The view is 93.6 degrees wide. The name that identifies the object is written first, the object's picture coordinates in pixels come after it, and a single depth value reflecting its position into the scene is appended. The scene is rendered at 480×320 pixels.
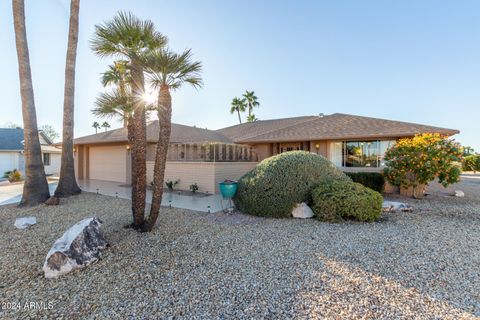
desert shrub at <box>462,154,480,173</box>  24.12
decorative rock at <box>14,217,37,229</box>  5.79
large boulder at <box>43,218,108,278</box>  3.51
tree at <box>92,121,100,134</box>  48.94
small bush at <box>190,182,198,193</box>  11.41
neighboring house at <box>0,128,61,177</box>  21.11
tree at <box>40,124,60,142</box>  64.51
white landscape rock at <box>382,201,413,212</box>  7.39
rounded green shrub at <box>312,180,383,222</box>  6.06
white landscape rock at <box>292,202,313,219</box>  6.53
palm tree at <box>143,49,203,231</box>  4.73
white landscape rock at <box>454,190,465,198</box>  10.08
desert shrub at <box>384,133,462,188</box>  8.52
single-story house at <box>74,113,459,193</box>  11.20
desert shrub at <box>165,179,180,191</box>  12.07
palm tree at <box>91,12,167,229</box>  5.06
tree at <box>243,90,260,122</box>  34.97
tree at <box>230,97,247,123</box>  34.97
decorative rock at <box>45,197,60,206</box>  8.19
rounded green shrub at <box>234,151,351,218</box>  6.61
